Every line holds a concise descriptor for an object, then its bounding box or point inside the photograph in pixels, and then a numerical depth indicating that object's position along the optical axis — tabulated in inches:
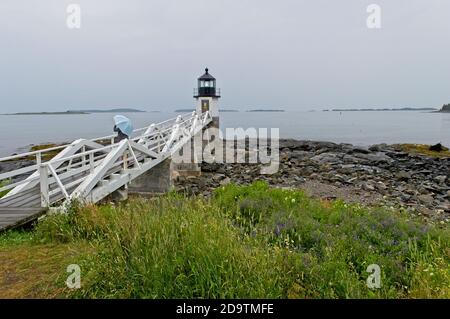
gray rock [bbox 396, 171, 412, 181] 663.8
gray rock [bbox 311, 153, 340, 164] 848.3
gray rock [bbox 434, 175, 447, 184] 656.1
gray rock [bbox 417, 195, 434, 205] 486.9
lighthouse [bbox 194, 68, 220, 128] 1219.1
